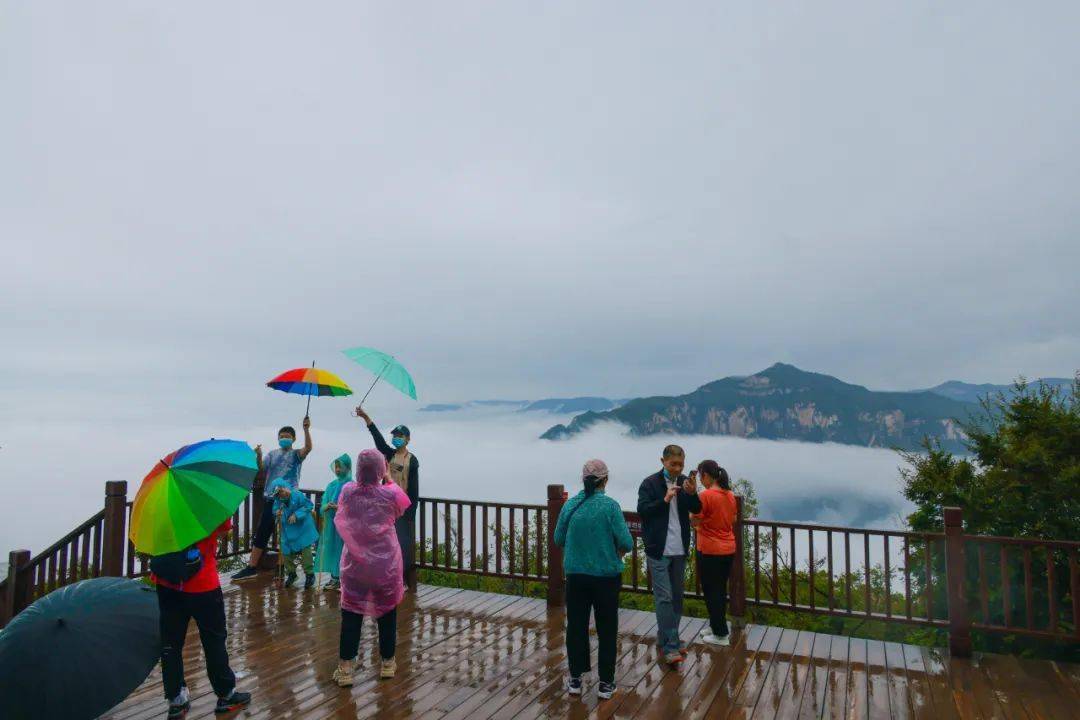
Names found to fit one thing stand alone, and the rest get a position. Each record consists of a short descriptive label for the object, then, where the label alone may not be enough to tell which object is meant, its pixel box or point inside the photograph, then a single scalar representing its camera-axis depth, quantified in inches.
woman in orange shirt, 226.5
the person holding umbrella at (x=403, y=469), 285.3
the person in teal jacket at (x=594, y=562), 177.3
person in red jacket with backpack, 162.9
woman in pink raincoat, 183.8
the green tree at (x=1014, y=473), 293.7
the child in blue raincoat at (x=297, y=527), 313.1
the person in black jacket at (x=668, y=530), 207.8
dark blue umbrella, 131.7
